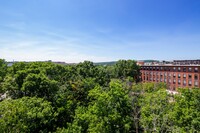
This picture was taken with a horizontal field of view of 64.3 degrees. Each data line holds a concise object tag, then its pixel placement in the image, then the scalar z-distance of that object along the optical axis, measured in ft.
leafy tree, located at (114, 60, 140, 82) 278.46
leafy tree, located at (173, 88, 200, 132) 55.10
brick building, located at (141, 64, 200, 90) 196.95
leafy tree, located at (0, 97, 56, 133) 41.93
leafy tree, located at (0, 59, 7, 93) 107.63
